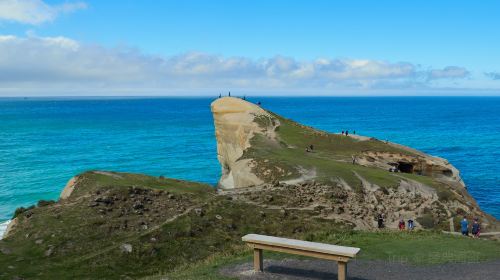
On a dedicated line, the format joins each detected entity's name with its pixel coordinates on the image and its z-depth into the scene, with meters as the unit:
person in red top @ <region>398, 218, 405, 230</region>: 34.63
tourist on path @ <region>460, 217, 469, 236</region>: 31.67
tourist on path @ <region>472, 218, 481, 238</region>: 32.31
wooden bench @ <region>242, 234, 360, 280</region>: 16.34
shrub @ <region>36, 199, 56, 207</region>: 34.72
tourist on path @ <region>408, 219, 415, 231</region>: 35.19
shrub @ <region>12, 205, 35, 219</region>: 34.12
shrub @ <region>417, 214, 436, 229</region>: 37.25
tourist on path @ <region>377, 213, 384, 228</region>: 35.72
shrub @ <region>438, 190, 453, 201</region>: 42.62
